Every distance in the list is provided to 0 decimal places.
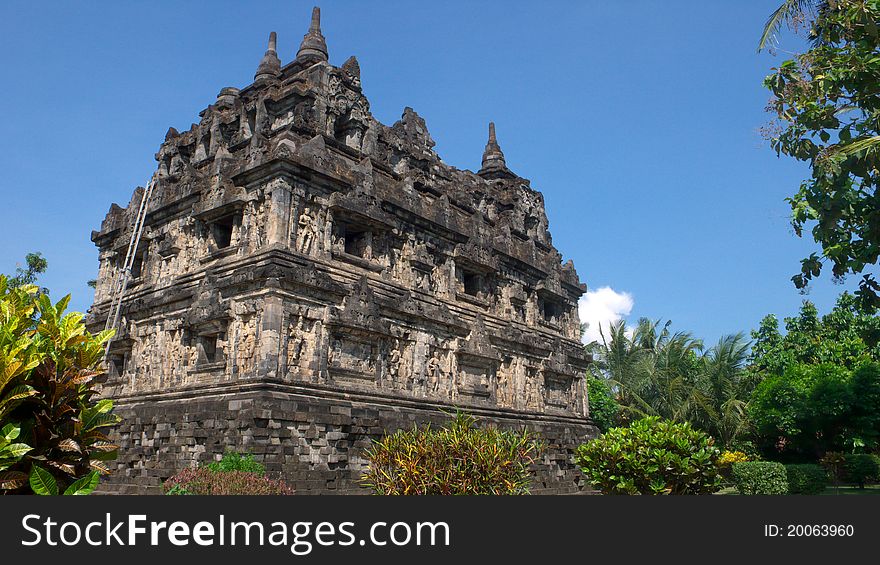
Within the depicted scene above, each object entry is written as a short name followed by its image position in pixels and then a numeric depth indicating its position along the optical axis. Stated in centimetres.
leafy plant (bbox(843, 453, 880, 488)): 2089
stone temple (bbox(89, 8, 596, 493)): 1452
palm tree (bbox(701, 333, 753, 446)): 3098
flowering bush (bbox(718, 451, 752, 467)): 2500
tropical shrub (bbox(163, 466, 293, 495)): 1032
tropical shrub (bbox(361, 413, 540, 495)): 1058
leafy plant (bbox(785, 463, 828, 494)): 1934
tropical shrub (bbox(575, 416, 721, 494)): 1262
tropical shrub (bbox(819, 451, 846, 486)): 2162
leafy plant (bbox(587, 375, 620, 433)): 3009
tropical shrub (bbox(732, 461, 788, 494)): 1903
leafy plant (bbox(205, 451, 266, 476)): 1234
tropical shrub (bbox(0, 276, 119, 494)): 599
